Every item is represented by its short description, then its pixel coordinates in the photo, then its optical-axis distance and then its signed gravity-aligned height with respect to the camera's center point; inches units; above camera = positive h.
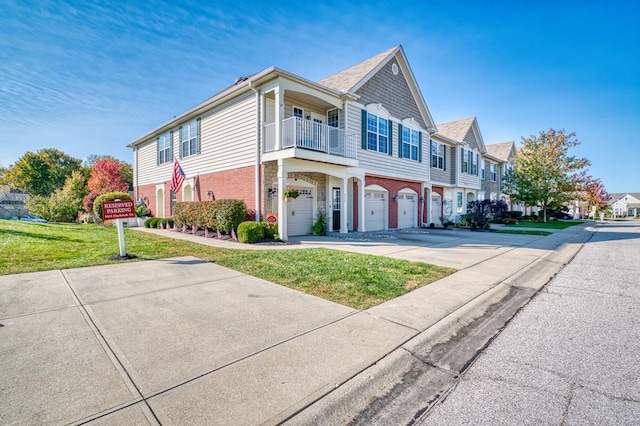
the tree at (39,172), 1759.4 +234.3
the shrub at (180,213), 602.1 -5.7
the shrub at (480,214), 725.3 -10.0
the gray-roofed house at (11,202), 1482.5 +50.1
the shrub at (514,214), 1218.8 -17.8
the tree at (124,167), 1944.3 +310.4
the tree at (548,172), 1067.3 +137.8
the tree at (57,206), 902.4 +13.8
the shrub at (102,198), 743.0 +31.4
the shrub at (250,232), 439.8 -32.7
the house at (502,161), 1256.2 +211.9
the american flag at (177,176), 647.8 +75.7
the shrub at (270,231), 462.3 -33.0
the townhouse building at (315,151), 483.2 +120.8
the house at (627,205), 2866.6 +47.7
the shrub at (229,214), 475.8 -6.2
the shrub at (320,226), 538.9 -29.1
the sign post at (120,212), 319.9 -1.7
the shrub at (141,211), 799.7 -1.6
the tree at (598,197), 1732.0 +77.2
